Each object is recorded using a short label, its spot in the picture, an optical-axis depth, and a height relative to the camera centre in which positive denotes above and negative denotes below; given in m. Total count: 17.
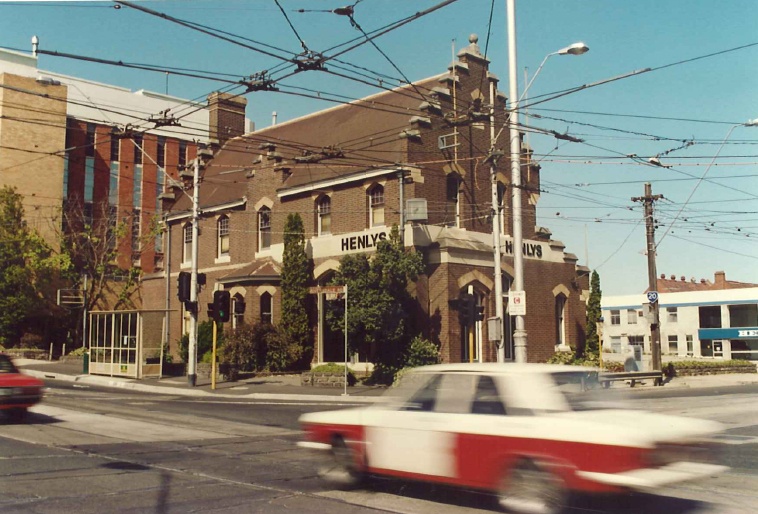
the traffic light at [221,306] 25.80 +1.01
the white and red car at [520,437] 6.61 -1.05
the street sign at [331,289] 25.00 +1.58
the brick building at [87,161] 50.91 +14.43
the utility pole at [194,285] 27.09 +1.88
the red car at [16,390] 14.59 -1.10
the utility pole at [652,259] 32.38 +3.31
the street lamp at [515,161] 19.30 +4.65
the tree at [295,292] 31.02 +1.83
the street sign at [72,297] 45.30 +2.42
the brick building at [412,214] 28.86 +5.37
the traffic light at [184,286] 26.69 +1.80
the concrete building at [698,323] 61.22 +0.88
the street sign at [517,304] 19.72 +0.81
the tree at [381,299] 26.52 +1.31
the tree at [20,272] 44.69 +4.00
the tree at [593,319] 35.47 +0.71
